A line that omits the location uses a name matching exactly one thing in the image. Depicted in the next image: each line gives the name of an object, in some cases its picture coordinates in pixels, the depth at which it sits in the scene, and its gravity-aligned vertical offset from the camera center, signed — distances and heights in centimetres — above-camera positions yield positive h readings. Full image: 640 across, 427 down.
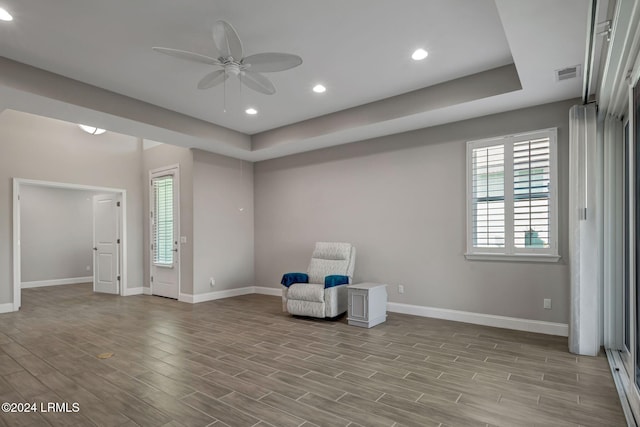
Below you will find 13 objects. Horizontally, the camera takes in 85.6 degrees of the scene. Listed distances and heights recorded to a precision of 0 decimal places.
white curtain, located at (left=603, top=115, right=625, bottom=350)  353 -21
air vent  336 +138
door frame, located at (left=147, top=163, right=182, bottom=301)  662 +19
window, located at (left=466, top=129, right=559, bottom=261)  425 +19
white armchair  498 -108
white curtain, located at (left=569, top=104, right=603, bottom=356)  349 -24
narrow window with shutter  689 -12
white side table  462 -126
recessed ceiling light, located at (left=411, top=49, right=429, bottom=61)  353 +165
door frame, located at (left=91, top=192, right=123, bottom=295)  719 -74
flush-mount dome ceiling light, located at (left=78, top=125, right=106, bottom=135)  682 +171
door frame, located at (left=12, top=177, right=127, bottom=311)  571 -18
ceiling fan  272 +134
